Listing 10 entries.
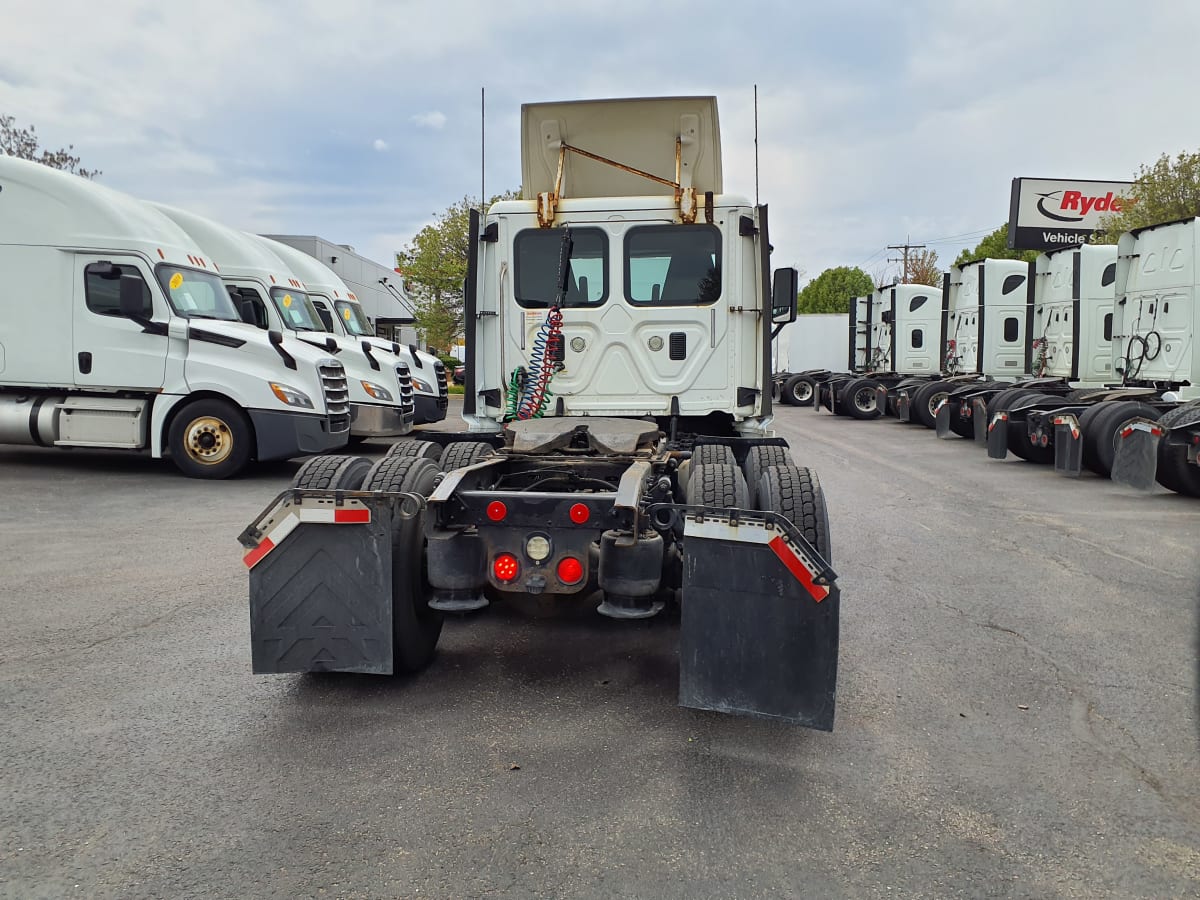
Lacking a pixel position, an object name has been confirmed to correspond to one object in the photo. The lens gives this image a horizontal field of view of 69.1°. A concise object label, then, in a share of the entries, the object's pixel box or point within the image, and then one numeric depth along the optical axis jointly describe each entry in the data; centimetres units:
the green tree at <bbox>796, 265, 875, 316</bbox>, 5522
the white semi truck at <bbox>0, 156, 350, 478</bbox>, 1045
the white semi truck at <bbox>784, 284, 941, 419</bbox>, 2316
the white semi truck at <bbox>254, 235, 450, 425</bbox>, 1487
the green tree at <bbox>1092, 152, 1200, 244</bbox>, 2462
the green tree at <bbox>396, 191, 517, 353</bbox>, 3428
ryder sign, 3609
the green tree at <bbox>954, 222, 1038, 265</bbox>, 3934
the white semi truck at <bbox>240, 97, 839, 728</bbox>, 339
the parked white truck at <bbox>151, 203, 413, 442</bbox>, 1277
